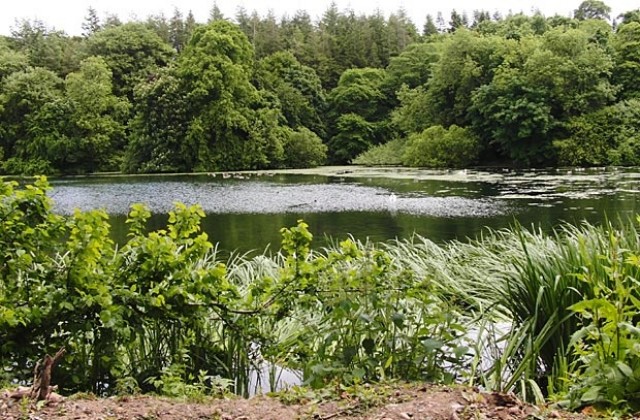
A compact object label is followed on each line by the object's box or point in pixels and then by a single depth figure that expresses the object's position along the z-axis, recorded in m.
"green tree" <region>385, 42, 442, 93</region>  47.09
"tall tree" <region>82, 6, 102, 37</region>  67.38
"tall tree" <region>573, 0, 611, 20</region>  64.00
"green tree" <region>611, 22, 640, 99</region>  33.89
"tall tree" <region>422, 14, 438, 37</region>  68.17
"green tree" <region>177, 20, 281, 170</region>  38.66
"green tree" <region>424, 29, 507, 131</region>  37.19
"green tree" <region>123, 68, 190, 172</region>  38.44
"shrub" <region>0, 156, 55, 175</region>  38.38
